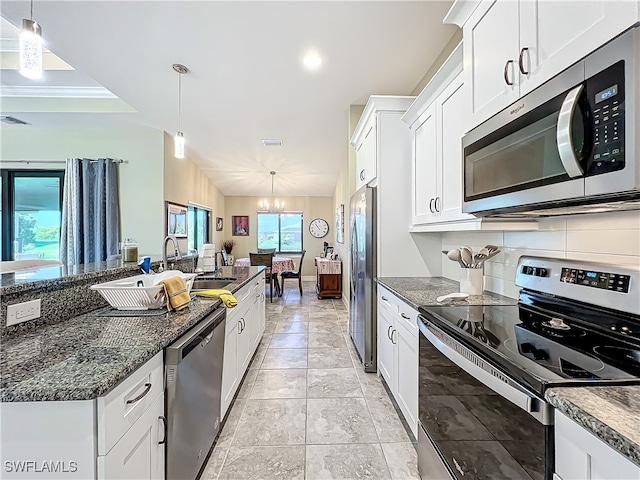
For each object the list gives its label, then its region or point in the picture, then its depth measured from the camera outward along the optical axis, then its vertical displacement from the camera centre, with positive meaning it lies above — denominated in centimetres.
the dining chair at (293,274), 638 -74
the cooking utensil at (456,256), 189 -10
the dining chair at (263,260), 589 -40
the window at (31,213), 428 +39
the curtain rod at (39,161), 418 +112
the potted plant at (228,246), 802 -16
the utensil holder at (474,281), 186 -26
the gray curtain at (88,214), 401 +36
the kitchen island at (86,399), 79 -46
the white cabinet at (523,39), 83 +71
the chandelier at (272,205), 716 +87
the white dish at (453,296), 168 -32
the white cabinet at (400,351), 170 -75
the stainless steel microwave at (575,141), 74 +31
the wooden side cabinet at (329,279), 584 -77
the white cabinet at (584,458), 56 -45
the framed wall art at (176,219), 446 +34
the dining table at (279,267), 619 -56
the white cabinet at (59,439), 79 -54
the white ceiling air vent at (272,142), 480 +164
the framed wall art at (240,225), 841 +44
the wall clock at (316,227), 839 +39
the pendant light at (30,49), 146 +96
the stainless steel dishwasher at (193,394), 116 -71
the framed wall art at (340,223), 573 +37
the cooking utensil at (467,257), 187 -10
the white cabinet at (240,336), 201 -80
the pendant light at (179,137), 275 +97
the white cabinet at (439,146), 173 +65
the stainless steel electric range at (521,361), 78 -35
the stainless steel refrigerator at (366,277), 268 -35
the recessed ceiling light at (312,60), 271 +172
